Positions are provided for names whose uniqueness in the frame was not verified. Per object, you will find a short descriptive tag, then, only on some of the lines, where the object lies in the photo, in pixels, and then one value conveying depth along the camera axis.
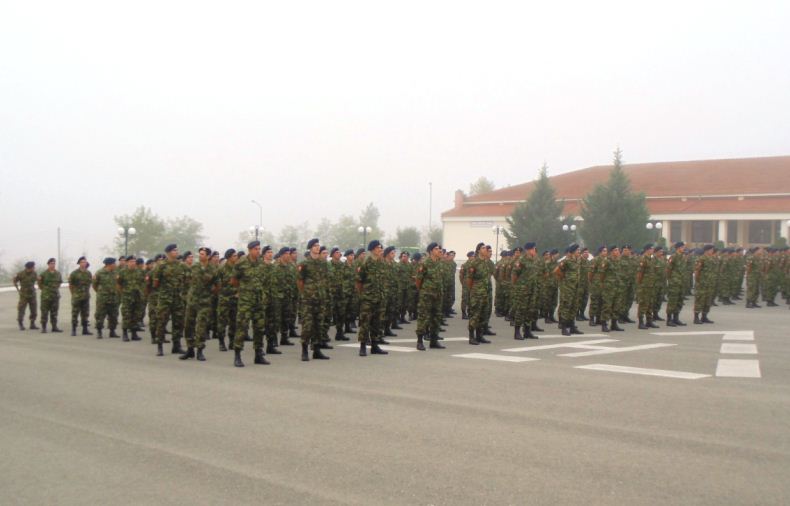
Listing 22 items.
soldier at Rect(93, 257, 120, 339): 15.97
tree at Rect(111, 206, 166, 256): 73.56
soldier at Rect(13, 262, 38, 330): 17.80
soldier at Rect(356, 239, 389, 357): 12.43
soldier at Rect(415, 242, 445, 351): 13.12
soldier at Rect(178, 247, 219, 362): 12.05
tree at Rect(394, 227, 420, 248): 77.54
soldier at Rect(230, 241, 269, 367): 11.27
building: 56.81
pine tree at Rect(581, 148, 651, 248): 53.12
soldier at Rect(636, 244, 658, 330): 16.55
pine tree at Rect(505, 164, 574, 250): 56.34
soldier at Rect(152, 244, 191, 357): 12.90
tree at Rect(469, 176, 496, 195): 136.62
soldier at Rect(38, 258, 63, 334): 17.24
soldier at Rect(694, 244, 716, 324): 17.80
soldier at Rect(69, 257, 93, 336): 16.61
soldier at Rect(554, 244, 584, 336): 15.45
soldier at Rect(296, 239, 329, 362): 11.76
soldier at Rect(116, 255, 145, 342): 15.41
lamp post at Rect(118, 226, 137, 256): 40.34
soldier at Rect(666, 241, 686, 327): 17.22
